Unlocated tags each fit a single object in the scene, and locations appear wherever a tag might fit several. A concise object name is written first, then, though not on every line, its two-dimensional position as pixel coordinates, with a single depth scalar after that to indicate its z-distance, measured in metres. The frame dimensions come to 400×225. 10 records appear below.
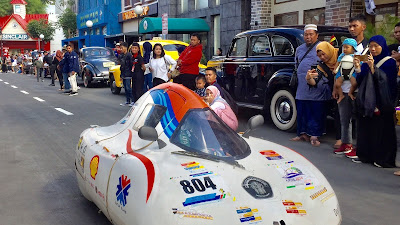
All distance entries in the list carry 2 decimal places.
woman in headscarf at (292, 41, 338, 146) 7.32
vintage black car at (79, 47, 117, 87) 21.66
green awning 24.42
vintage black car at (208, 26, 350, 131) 8.72
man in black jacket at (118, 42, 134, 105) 13.30
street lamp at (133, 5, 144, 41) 28.11
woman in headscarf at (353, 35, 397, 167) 6.11
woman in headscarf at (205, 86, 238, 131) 5.55
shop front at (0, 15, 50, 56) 76.31
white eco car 2.80
